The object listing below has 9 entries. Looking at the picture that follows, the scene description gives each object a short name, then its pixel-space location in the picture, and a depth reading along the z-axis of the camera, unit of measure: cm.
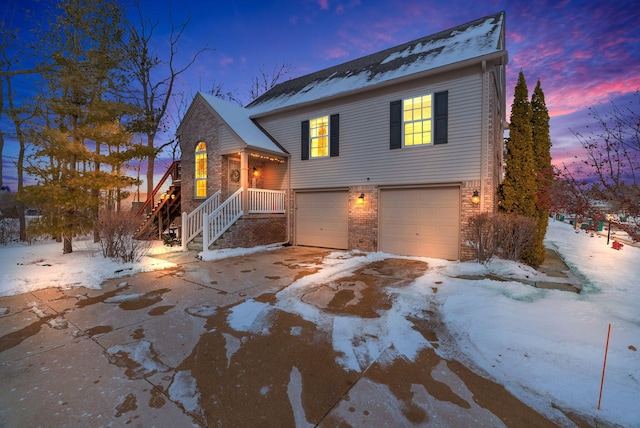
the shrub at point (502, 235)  693
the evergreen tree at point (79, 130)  791
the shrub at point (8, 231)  1177
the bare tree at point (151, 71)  1634
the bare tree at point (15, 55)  701
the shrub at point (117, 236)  719
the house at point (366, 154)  807
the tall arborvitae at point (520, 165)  771
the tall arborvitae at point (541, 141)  839
